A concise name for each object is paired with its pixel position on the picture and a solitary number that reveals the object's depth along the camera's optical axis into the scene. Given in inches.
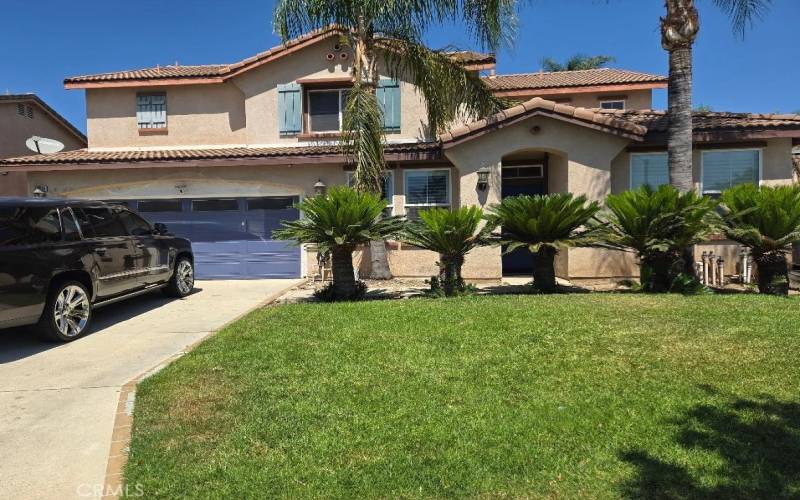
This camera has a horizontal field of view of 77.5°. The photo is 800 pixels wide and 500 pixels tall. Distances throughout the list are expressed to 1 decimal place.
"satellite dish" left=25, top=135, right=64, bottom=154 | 535.2
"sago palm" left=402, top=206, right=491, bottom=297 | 332.8
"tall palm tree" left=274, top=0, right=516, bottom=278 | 380.8
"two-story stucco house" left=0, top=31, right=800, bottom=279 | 429.7
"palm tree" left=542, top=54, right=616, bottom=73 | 1478.8
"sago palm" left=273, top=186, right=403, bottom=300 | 327.0
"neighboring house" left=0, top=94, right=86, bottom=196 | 562.6
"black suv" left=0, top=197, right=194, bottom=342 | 227.5
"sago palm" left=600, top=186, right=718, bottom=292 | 320.8
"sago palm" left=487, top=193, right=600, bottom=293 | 327.6
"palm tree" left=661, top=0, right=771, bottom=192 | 354.9
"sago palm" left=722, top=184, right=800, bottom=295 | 314.2
